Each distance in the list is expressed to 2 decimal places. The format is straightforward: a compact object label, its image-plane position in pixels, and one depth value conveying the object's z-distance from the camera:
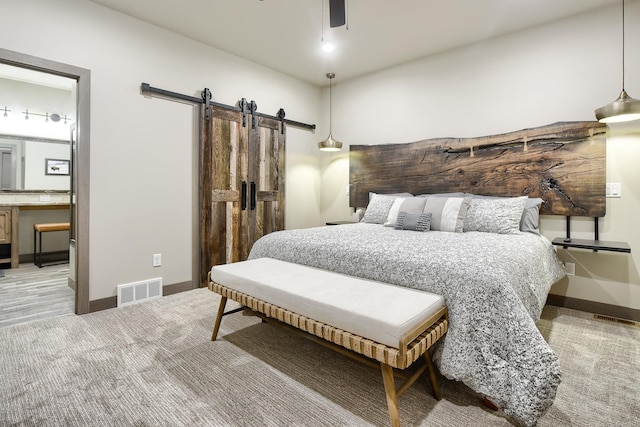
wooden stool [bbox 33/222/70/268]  4.57
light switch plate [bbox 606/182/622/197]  2.76
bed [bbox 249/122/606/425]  1.46
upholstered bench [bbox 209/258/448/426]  1.36
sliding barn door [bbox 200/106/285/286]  3.60
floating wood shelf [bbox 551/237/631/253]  2.50
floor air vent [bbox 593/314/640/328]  2.63
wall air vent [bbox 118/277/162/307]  3.00
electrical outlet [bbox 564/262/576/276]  2.98
